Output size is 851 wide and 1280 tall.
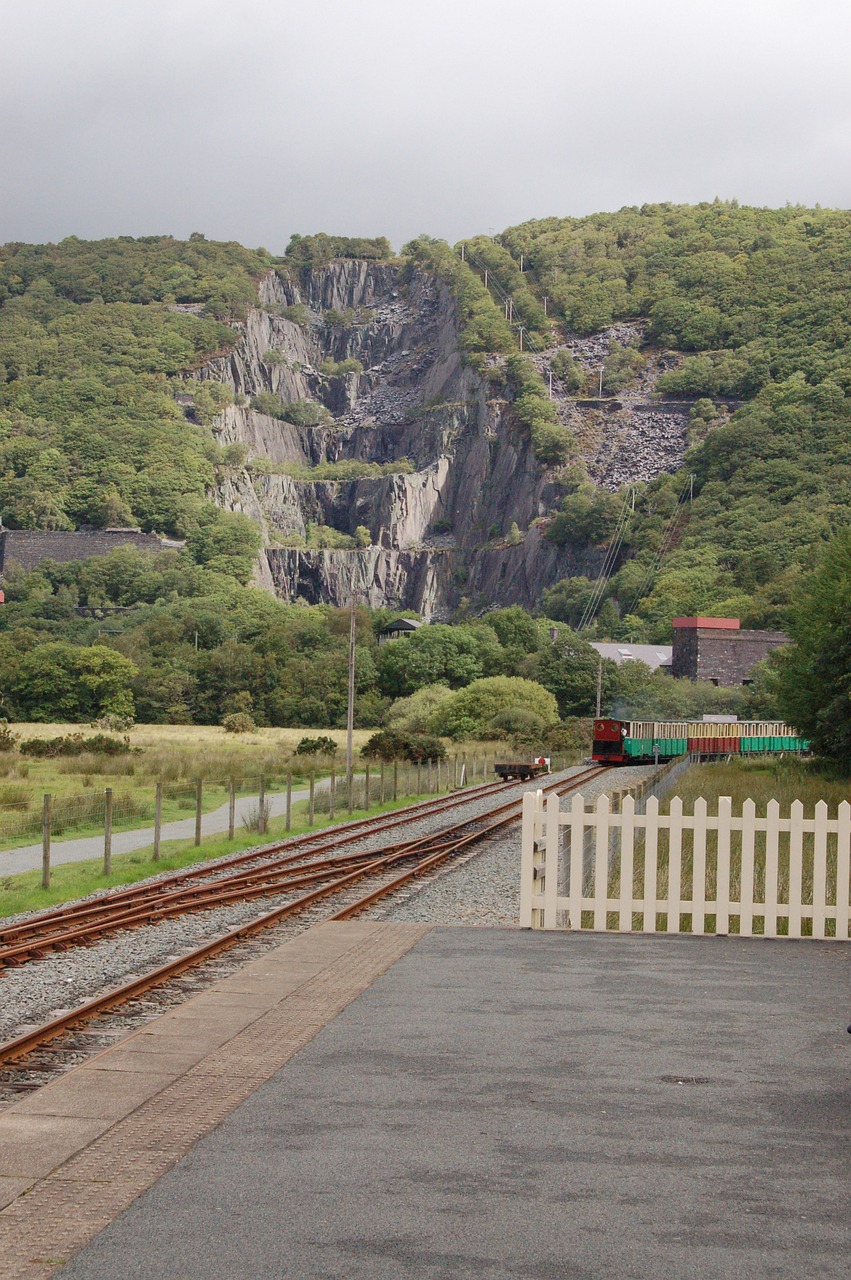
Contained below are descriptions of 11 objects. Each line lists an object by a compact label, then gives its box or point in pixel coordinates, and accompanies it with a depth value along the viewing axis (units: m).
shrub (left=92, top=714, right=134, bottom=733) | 92.89
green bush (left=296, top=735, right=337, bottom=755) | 66.25
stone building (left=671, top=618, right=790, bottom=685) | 111.00
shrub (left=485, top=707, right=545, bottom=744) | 78.38
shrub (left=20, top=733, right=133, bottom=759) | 61.47
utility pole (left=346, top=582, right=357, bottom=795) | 40.44
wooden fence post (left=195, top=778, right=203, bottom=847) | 24.83
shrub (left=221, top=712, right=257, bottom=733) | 97.35
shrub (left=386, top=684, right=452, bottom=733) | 85.19
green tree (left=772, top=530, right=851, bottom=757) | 36.47
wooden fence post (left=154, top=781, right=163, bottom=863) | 21.82
